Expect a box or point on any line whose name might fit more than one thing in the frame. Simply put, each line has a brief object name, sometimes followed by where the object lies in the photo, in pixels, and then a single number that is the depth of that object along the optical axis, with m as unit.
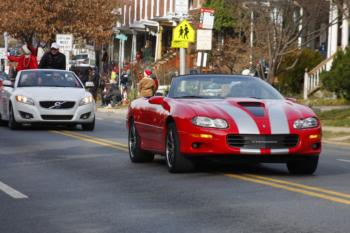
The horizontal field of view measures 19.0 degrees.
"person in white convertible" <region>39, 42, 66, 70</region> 27.80
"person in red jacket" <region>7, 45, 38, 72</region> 28.66
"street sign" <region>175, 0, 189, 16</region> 30.70
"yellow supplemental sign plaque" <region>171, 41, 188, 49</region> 30.17
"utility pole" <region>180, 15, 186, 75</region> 30.67
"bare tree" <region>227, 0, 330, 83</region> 29.55
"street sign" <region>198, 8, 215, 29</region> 28.92
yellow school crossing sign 30.20
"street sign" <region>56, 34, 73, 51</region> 45.50
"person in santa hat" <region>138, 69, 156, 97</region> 29.27
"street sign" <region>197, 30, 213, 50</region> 28.67
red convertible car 13.05
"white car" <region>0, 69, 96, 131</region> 22.58
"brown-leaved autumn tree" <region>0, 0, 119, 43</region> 55.66
